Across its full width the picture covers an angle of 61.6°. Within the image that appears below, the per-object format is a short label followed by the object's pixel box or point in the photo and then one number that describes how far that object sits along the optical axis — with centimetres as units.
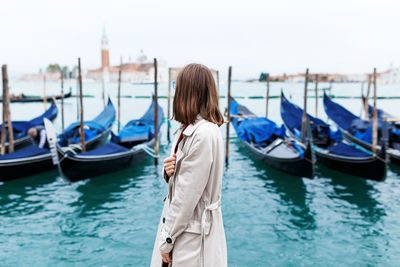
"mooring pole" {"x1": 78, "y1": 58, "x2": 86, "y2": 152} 590
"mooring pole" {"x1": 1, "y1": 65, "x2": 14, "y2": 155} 544
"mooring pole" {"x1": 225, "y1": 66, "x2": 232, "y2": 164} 653
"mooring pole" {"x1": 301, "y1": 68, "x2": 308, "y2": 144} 632
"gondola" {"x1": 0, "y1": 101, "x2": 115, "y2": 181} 504
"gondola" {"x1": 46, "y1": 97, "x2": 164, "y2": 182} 493
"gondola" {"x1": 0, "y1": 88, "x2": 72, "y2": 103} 2063
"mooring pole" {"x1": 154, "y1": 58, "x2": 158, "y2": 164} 606
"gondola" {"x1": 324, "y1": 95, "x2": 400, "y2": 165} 650
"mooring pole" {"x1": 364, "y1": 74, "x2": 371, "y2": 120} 924
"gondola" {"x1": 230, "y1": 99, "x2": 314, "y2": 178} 525
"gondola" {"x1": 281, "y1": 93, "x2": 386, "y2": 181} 505
